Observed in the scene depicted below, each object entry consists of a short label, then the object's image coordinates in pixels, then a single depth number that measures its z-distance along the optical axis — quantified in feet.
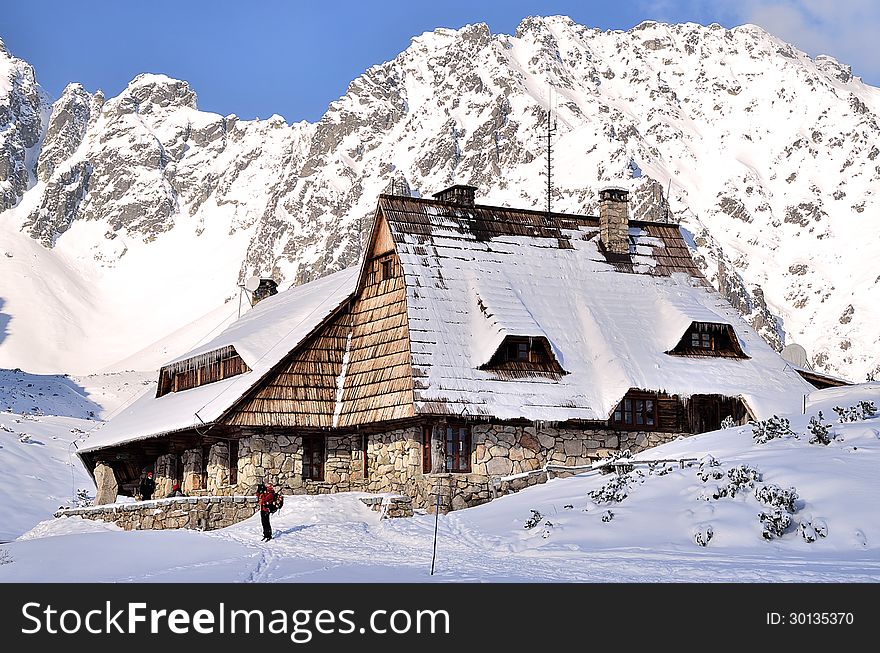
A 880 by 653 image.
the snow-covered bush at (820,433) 80.23
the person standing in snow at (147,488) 119.96
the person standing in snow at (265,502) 81.87
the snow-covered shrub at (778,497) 67.10
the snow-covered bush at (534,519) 76.28
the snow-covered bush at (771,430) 85.35
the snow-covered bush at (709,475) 75.20
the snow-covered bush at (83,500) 122.88
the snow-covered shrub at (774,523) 65.05
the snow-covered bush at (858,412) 85.66
